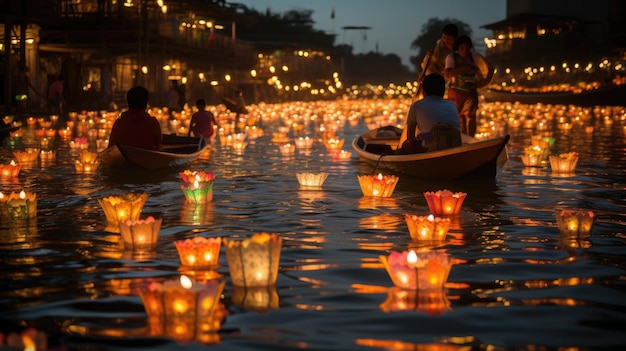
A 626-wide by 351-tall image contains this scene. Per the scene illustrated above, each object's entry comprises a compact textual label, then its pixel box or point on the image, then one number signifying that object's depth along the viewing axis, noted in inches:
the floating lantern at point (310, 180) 489.4
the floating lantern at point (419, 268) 222.1
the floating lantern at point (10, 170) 524.1
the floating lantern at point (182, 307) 188.9
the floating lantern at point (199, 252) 256.2
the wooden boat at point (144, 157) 532.7
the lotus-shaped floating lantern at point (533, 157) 613.3
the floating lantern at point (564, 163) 565.6
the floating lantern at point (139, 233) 290.5
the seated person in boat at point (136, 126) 543.1
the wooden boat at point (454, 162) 463.8
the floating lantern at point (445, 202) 363.9
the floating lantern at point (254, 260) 223.3
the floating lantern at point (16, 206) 349.4
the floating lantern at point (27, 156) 616.7
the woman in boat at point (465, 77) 587.8
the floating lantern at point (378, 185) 434.6
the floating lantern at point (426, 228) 303.3
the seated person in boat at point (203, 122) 792.3
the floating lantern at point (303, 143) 826.8
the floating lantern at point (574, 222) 313.0
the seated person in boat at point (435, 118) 479.2
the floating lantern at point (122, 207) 335.0
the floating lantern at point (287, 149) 761.6
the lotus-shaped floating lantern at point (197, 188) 414.3
